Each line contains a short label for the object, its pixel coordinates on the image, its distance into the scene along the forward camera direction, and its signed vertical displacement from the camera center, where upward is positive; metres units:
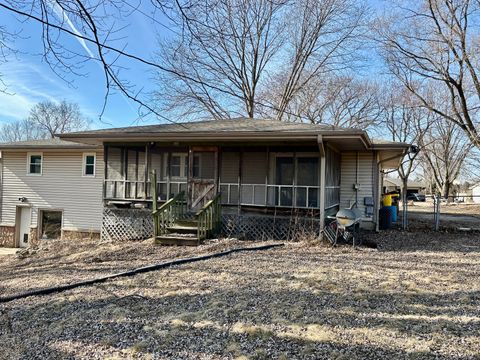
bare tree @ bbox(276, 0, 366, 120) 21.77 +9.68
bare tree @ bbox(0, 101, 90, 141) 36.31 +7.50
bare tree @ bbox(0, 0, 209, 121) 3.81 +1.51
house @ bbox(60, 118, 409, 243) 9.48 +0.59
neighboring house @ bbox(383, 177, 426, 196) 63.94 +1.62
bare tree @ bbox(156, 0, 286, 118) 21.61 +7.56
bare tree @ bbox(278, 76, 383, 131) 26.39 +6.99
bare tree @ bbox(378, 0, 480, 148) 15.79 +6.50
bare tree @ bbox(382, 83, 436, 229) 28.26 +6.74
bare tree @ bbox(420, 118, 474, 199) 37.45 +5.00
